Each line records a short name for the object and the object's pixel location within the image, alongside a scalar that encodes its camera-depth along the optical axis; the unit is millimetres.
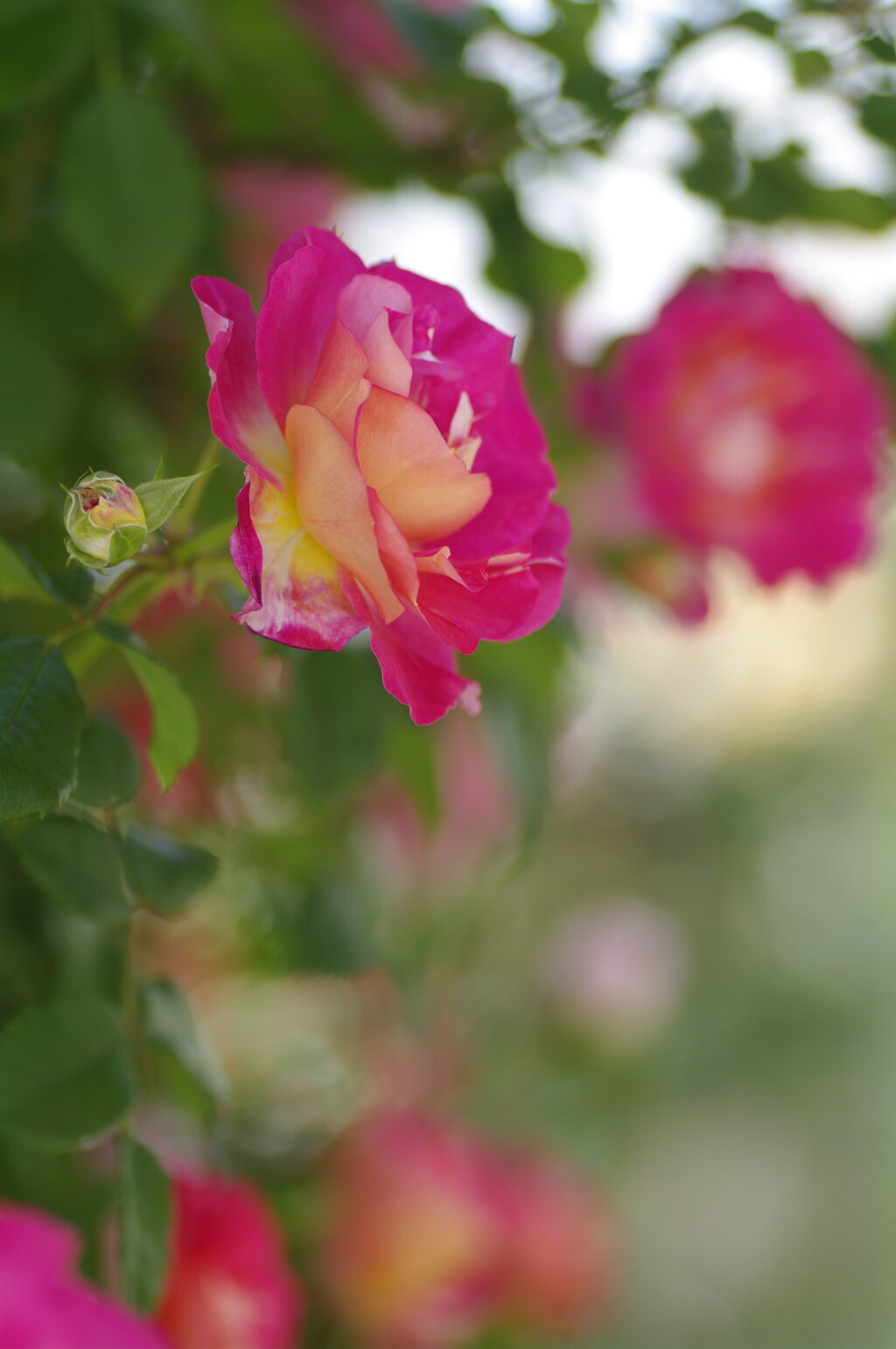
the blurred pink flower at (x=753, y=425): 969
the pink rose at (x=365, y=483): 757
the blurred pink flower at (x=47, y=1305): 808
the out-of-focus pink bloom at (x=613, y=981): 1676
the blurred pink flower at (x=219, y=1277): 915
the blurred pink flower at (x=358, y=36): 997
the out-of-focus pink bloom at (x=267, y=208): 1039
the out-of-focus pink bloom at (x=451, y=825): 1201
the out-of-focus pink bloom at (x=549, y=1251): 1280
